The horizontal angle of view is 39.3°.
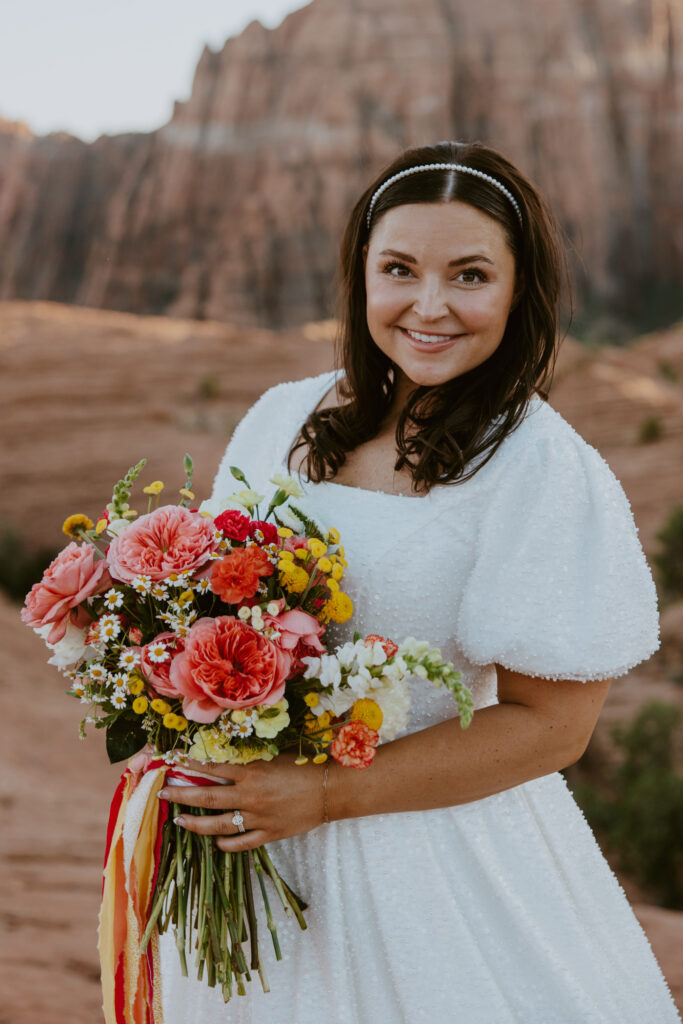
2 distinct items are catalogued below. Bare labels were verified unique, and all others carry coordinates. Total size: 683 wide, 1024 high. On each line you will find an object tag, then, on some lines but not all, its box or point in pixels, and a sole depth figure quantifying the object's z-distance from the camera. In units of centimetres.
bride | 151
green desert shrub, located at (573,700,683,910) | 719
